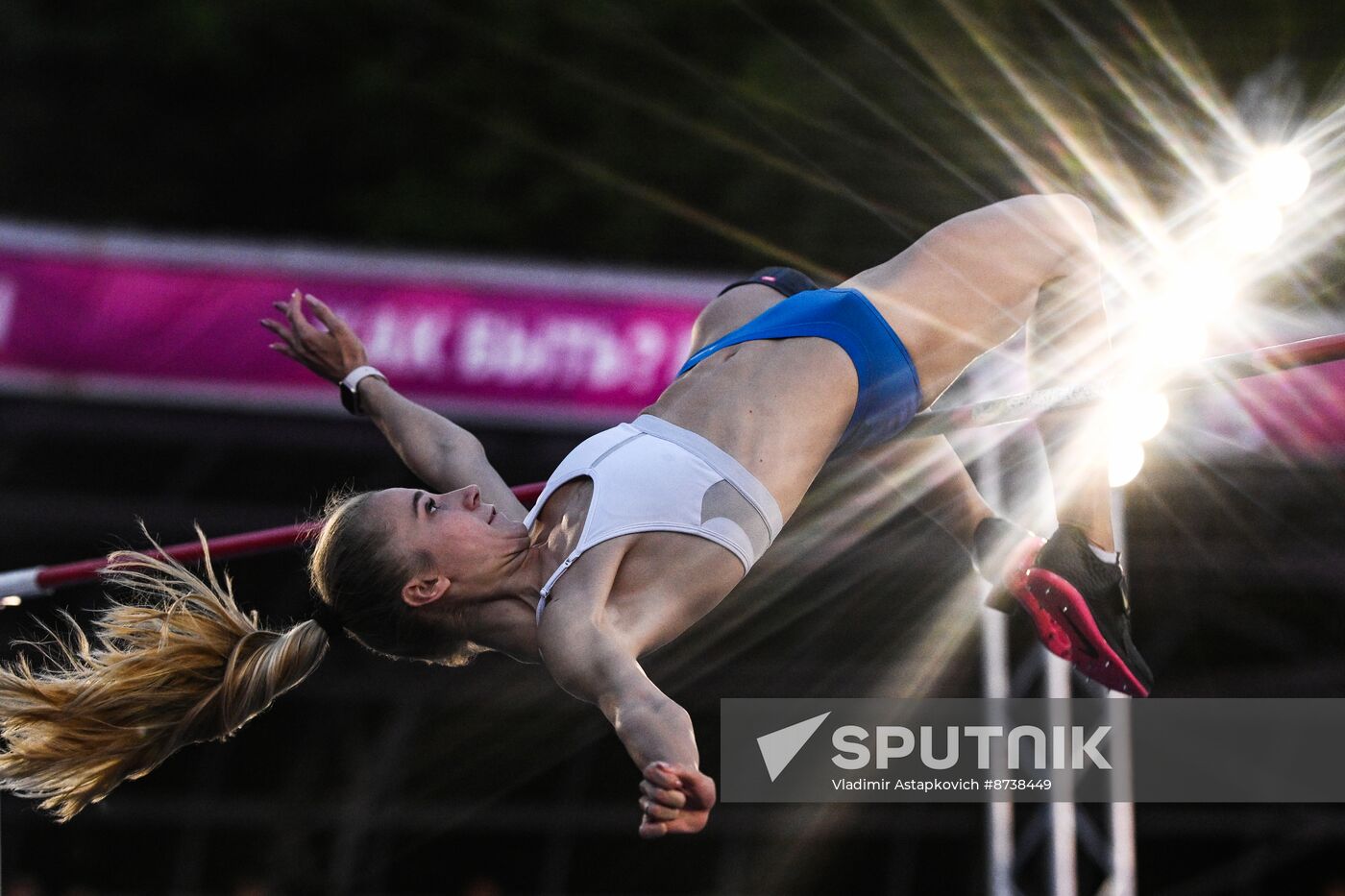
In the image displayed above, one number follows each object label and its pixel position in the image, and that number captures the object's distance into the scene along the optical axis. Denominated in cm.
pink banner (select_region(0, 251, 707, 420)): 1125
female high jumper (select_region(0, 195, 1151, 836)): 580
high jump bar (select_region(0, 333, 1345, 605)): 627
